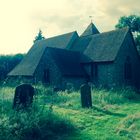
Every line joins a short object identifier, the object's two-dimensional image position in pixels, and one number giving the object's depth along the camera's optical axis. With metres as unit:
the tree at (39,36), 44.79
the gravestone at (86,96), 9.74
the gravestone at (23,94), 7.22
